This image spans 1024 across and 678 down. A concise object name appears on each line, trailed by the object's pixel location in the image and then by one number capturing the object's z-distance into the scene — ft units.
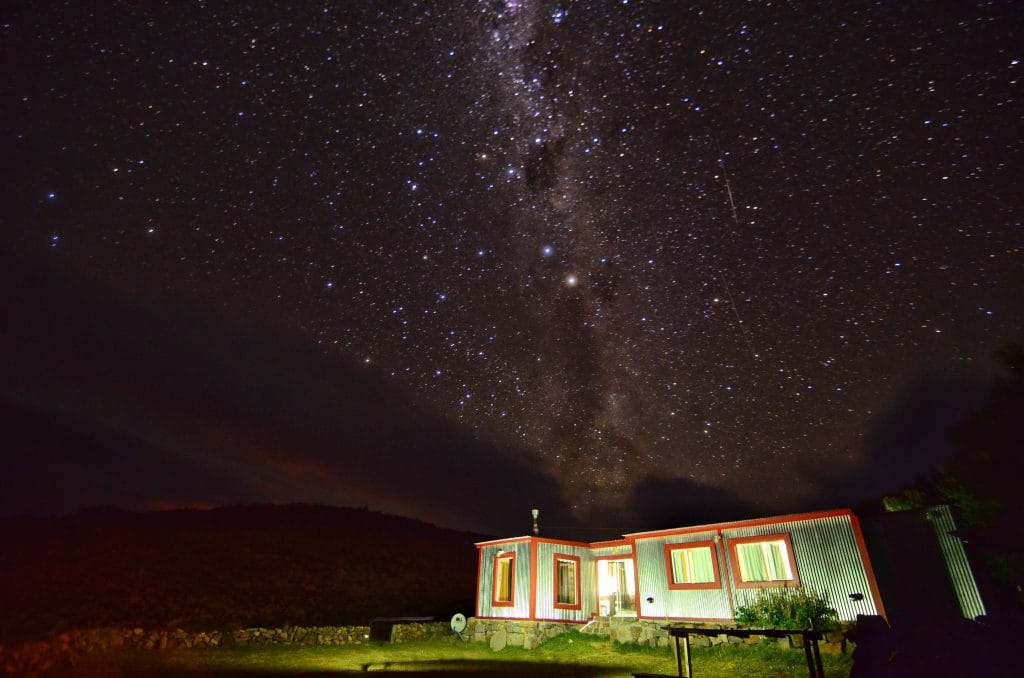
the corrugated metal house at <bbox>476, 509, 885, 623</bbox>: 44.34
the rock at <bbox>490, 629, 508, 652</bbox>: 54.95
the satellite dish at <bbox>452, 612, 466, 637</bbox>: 62.49
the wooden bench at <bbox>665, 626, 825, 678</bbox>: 23.39
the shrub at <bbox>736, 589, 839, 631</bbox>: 41.60
